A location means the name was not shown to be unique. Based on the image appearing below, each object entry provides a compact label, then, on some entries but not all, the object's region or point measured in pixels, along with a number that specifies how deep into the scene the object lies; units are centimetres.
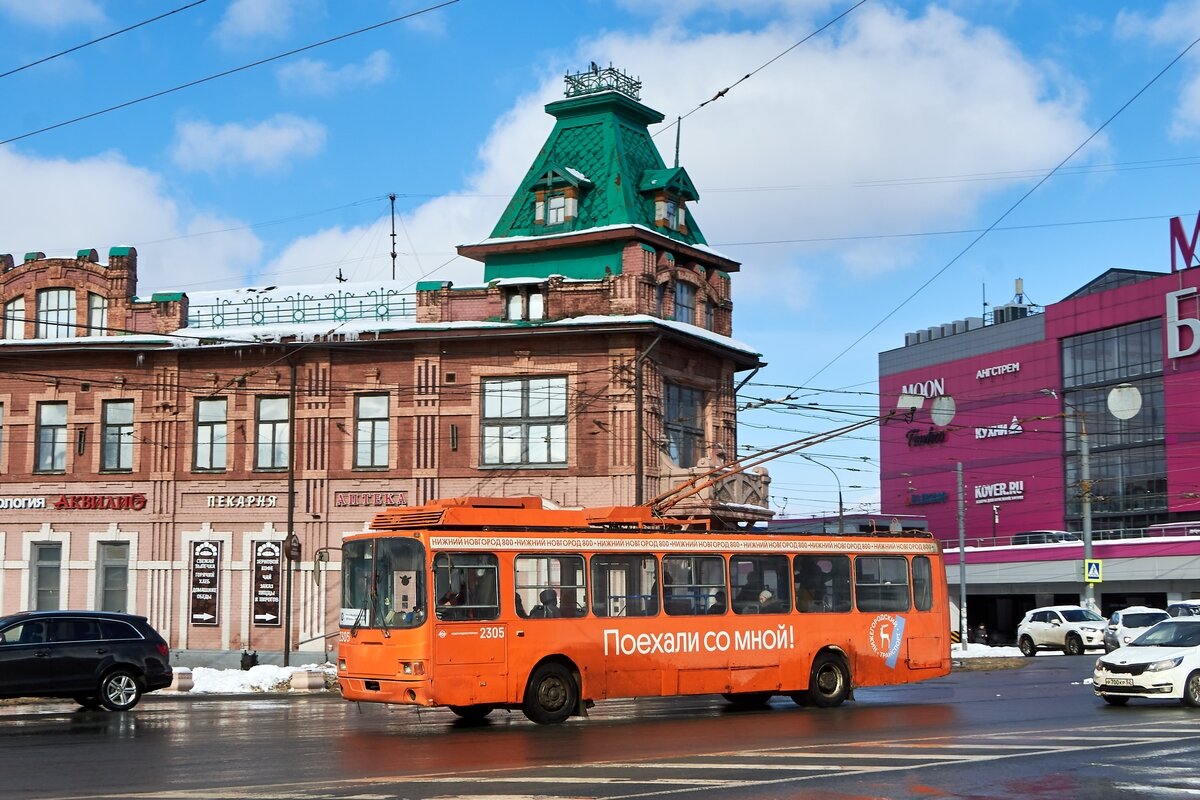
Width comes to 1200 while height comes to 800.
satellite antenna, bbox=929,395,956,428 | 3044
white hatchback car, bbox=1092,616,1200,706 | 2119
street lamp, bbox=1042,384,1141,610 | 3878
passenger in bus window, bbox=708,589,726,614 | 2183
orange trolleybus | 1936
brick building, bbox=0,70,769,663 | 3884
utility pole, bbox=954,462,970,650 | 4483
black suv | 2219
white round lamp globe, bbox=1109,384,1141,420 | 3866
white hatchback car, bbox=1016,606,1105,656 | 4594
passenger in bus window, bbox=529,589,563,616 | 2011
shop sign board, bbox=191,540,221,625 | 4028
